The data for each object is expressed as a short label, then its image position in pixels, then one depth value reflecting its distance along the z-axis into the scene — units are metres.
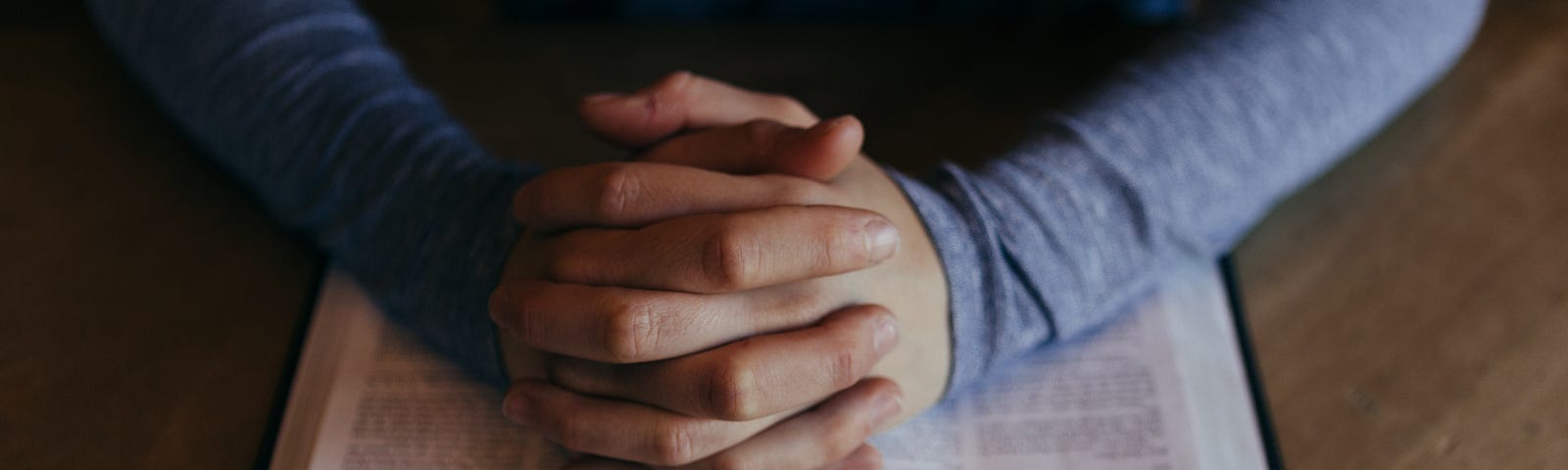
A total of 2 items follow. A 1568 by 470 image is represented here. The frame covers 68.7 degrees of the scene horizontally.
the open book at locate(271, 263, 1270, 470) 0.57
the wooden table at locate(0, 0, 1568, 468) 0.60
